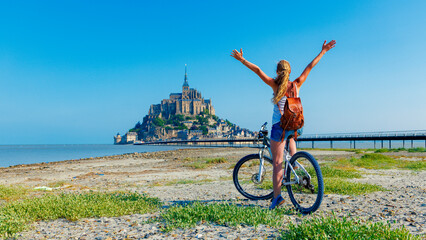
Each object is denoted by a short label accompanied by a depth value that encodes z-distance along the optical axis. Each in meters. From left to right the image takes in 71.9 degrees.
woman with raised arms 4.82
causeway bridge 58.32
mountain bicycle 4.82
